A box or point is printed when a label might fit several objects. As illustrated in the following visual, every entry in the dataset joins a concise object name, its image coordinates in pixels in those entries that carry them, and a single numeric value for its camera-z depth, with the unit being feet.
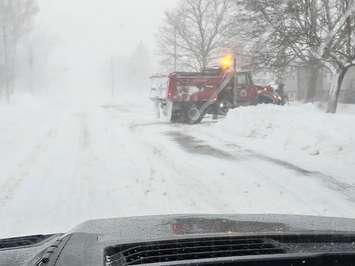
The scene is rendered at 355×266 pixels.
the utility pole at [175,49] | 171.73
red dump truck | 95.30
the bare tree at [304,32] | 92.84
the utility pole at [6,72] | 189.78
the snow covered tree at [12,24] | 205.67
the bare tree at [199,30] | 161.48
